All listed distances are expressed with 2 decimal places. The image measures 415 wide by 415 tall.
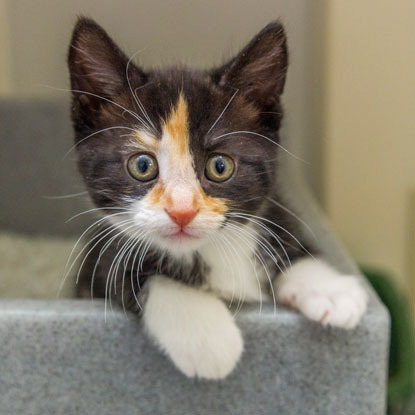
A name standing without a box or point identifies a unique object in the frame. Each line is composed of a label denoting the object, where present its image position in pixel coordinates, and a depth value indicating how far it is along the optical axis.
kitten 0.34
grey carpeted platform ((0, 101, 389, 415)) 0.35
